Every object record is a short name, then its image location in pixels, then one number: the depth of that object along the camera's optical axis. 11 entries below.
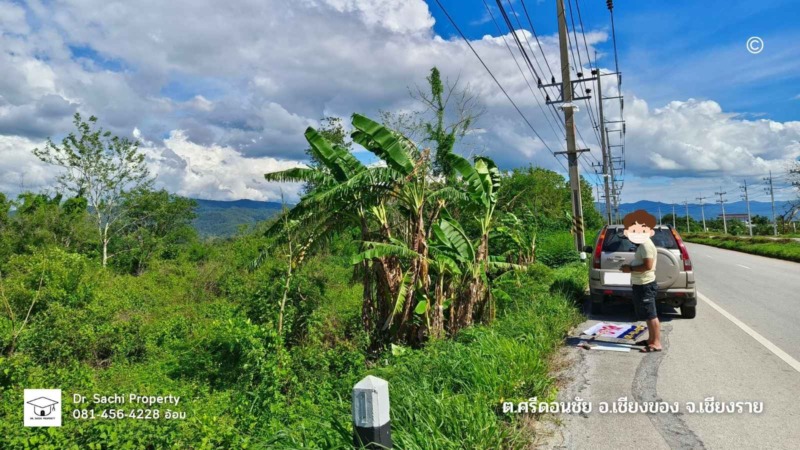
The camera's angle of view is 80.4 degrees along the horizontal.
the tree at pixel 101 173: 22.23
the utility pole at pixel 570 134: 17.06
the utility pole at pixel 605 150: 35.48
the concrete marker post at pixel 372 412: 2.75
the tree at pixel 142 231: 25.94
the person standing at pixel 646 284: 6.27
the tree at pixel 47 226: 21.86
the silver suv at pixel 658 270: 8.16
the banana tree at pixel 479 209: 8.33
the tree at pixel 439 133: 8.79
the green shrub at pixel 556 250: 18.12
